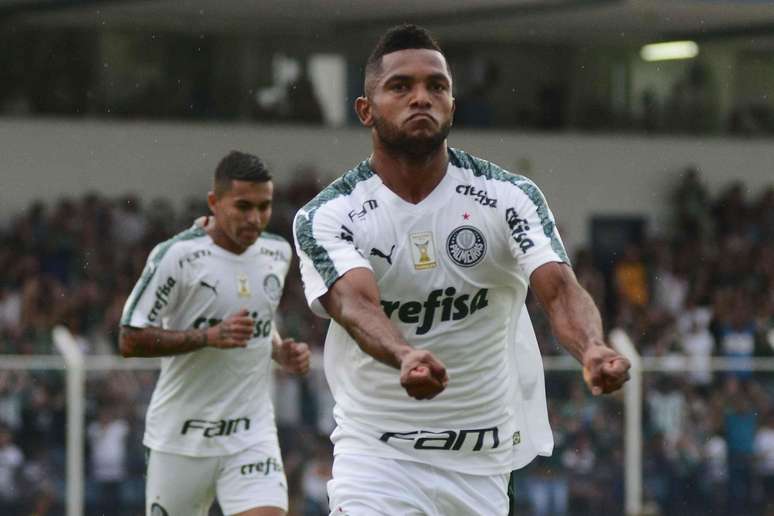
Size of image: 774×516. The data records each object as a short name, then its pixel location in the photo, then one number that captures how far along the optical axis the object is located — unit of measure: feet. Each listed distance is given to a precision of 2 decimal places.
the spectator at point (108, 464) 49.49
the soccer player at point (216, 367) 29.78
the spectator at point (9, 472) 49.08
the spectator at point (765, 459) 55.53
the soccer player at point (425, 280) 19.83
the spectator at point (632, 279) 72.12
